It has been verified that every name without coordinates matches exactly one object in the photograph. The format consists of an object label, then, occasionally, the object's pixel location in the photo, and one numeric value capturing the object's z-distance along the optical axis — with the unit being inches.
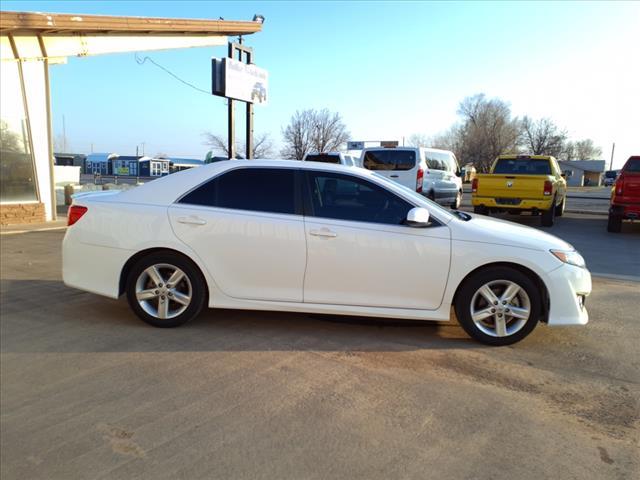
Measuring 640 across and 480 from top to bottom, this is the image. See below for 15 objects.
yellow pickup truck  496.4
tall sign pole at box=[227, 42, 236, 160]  604.1
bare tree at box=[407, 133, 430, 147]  3591.3
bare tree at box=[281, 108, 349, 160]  2126.0
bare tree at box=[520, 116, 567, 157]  3223.4
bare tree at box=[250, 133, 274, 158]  2203.5
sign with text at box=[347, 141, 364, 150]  2365.9
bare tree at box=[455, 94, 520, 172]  2886.3
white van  530.0
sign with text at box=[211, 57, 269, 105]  578.9
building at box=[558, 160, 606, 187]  3668.8
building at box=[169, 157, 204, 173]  3464.6
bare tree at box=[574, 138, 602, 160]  4409.5
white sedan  170.4
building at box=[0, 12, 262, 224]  473.7
